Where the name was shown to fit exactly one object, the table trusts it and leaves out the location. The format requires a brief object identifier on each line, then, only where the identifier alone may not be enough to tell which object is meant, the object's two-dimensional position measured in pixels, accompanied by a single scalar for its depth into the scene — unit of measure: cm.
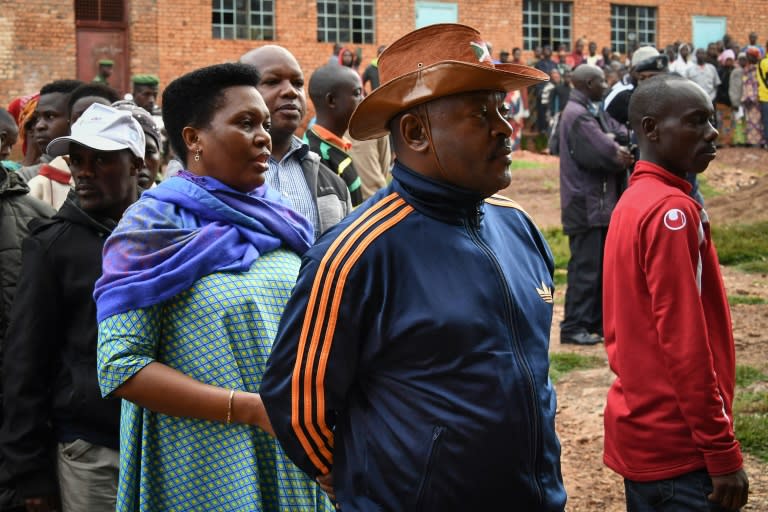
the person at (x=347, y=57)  2285
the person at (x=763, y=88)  2244
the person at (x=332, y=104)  557
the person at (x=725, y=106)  2517
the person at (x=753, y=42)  2803
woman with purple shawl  289
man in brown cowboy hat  238
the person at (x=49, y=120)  600
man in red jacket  323
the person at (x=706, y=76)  2477
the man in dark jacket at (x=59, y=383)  346
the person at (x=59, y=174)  539
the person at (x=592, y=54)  2673
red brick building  2234
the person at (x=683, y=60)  2499
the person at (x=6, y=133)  570
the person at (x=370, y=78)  2120
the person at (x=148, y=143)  447
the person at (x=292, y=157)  425
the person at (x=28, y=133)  661
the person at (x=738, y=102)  2477
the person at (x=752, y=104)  2441
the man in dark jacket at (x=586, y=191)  898
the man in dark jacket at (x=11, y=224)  416
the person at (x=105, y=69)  2013
